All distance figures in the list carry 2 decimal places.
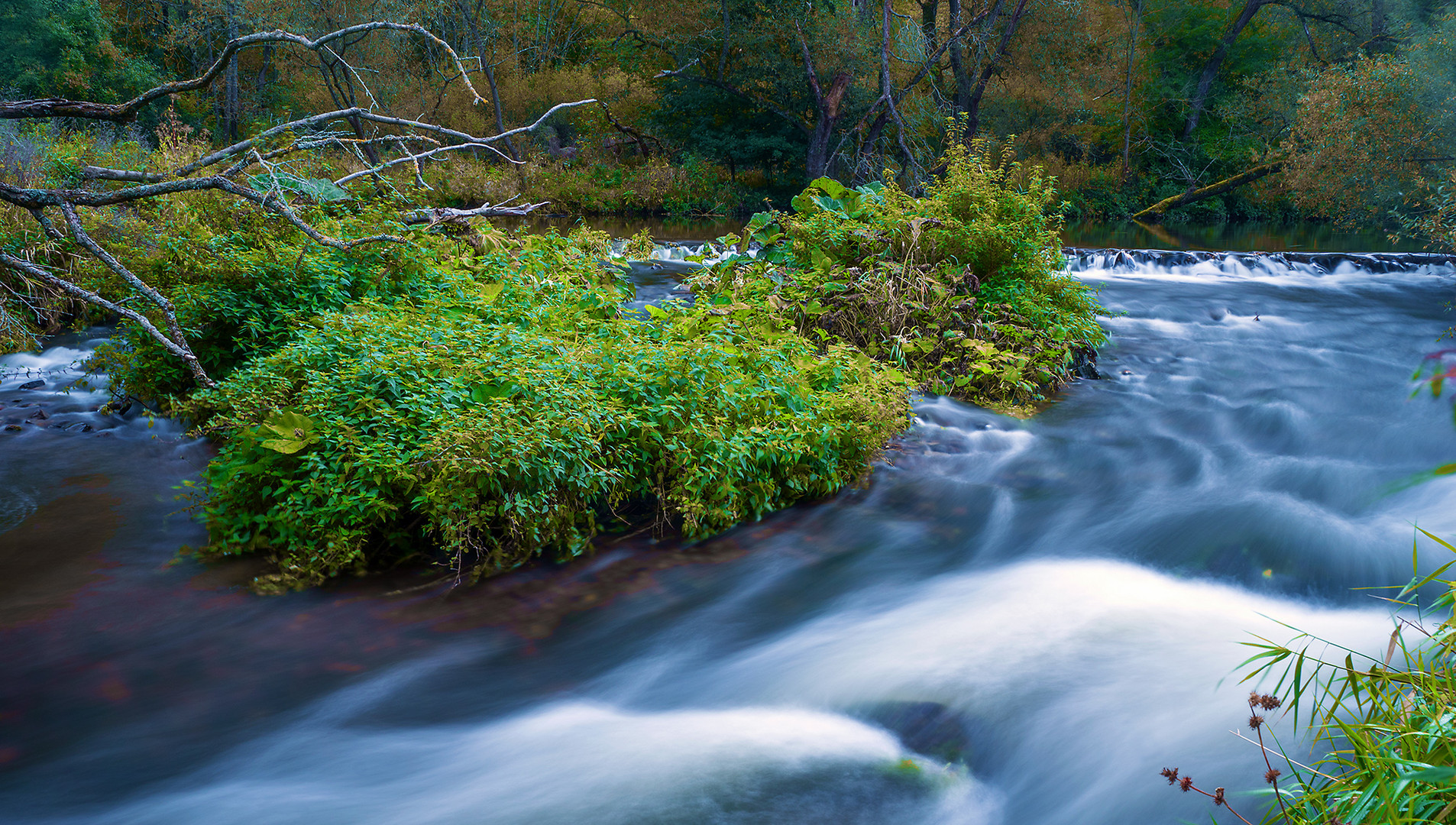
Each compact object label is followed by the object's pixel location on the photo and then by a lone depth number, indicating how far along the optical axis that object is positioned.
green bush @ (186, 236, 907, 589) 4.33
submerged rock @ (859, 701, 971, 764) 3.35
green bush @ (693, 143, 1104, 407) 7.98
